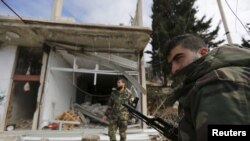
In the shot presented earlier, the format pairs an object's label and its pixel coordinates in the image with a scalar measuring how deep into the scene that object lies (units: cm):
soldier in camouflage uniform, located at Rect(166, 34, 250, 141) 68
